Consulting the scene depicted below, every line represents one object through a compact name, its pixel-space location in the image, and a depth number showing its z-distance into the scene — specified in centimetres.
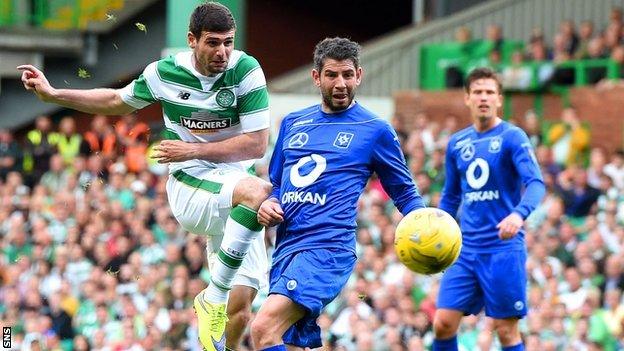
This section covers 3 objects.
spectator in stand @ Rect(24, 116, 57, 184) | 2088
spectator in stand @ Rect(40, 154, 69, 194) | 2036
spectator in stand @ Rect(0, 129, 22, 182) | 2108
